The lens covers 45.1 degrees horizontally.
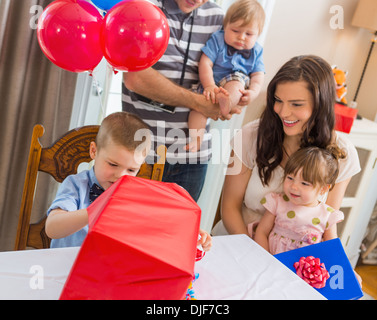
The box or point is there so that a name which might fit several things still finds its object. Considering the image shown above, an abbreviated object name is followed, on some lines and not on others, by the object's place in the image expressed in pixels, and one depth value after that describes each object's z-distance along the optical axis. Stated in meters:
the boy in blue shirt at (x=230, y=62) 1.80
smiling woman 1.67
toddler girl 1.62
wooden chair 1.41
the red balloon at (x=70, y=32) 1.27
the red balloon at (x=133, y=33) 1.28
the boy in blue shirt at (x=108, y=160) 1.34
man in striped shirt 1.76
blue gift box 1.29
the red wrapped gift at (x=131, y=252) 0.72
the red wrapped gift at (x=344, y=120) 2.46
